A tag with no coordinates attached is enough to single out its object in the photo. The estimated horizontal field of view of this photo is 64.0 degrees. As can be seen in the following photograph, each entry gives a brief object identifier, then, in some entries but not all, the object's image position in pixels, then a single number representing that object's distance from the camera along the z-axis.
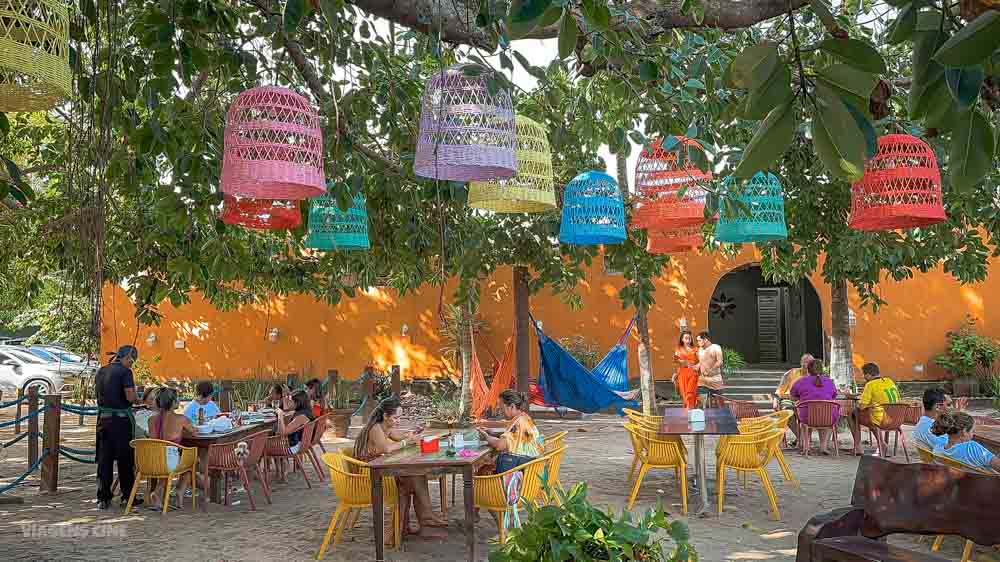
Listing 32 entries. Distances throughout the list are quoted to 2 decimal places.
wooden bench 2.70
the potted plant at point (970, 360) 11.73
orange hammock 11.02
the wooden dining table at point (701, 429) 5.55
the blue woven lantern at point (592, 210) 4.50
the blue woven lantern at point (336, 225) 4.30
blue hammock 10.96
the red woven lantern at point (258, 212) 4.04
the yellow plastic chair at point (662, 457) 5.69
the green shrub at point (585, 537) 2.15
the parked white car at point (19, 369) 15.05
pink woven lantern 2.88
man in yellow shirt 7.70
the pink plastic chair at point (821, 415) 7.73
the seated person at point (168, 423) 5.91
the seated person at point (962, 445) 4.32
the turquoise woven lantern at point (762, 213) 4.17
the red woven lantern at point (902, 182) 3.59
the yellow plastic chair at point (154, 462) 5.73
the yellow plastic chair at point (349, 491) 4.81
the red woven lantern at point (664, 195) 4.20
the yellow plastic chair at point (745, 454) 5.58
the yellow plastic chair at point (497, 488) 4.58
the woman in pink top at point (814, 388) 7.90
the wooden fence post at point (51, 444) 6.66
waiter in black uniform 6.08
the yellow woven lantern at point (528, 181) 3.72
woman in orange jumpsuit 9.34
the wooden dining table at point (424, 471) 4.50
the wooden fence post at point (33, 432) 7.10
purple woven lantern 2.83
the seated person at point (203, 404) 6.58
